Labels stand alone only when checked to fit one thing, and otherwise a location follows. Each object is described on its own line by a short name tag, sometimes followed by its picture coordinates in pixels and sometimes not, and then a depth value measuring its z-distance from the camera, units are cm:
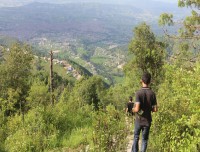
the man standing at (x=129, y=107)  852
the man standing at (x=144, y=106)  804
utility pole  2722
